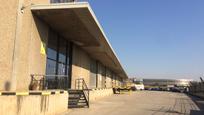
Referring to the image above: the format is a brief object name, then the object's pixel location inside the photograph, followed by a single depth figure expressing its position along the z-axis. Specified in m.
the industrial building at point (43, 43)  7.79
